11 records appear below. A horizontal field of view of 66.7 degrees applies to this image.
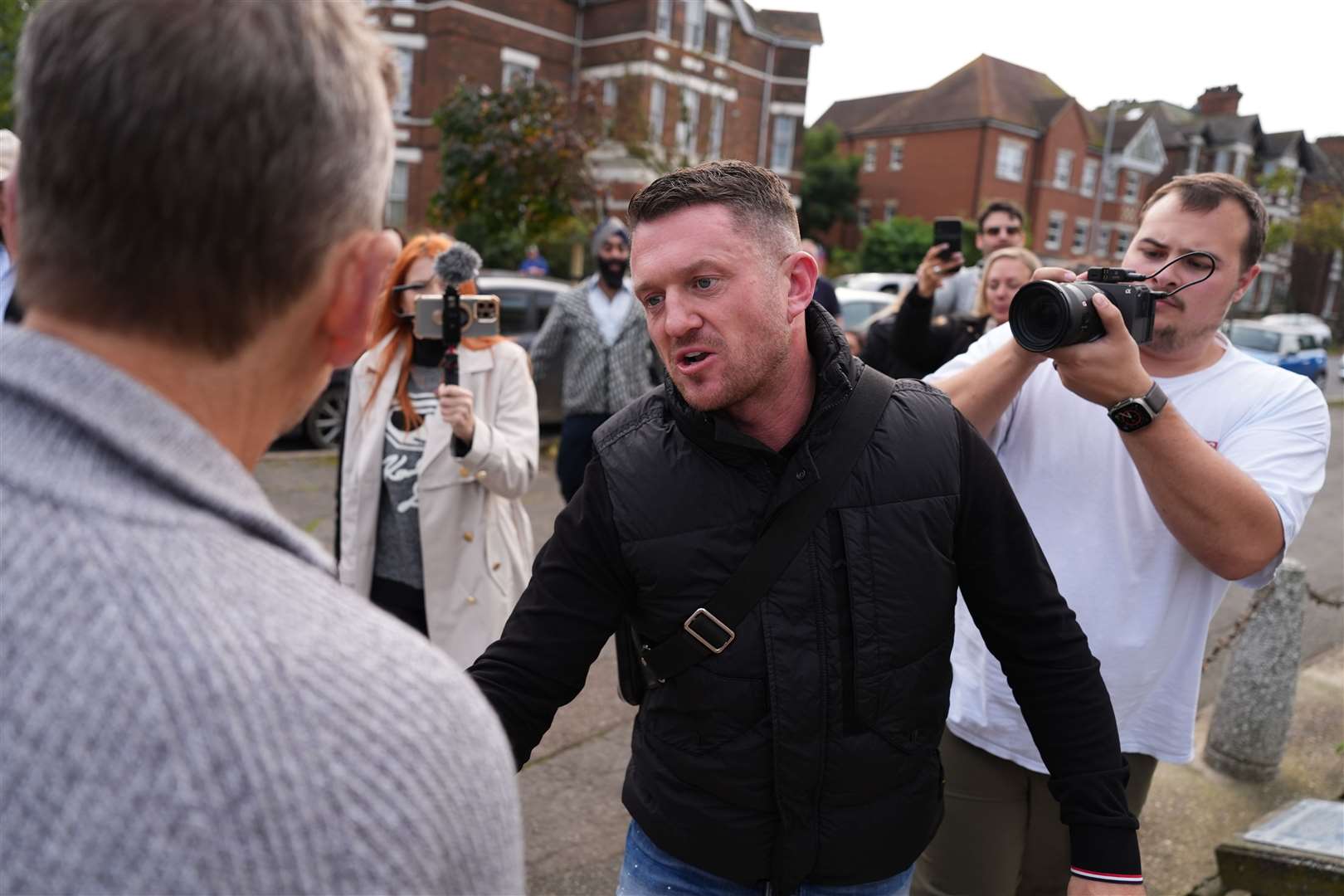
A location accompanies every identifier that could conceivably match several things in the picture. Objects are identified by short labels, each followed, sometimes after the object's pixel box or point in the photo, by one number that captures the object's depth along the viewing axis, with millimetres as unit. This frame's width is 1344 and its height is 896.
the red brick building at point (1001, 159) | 42594
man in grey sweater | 700
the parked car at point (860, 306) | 13719
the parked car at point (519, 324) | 10070
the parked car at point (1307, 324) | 35047
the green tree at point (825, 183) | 42781
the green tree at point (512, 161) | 16375
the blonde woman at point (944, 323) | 4777
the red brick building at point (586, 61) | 27469
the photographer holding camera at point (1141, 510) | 2391
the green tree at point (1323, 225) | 36438
